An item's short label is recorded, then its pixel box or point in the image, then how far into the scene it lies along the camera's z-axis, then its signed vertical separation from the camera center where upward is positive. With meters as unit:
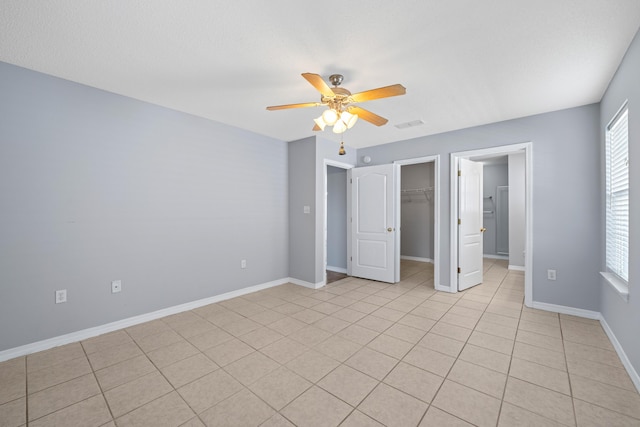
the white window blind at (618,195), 2.26 +0.15
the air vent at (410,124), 3.60 +1.18
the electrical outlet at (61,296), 2.48 -0.77
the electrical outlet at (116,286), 2.80 -0.77
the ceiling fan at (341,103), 2.02 +0.89
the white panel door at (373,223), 4.55 -0.21
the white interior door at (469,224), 4.04 -0.20
